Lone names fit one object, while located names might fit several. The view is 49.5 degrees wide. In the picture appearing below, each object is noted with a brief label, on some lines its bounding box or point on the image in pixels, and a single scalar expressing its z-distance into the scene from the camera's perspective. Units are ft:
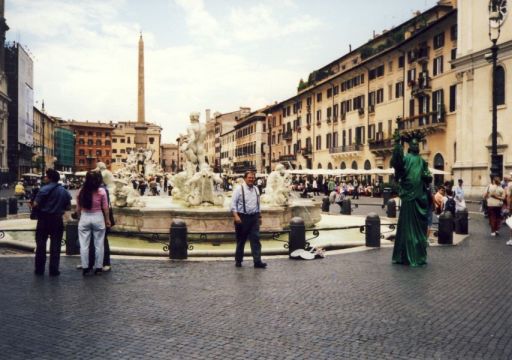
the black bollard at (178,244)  32.94
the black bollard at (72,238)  33.96
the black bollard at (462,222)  48.75
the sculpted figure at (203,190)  48.61
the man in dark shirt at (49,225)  27.14
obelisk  166.20
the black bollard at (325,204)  75.87
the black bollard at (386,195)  95.02
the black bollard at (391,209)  67.51
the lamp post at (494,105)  62.64
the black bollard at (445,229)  41.50
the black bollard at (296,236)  34.35
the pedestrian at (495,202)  46.11
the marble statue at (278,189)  52.75
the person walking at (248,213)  29.73
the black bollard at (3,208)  64.23
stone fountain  43.47
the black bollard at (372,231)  38.78
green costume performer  31.12
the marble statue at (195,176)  48.88
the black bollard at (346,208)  71.87
